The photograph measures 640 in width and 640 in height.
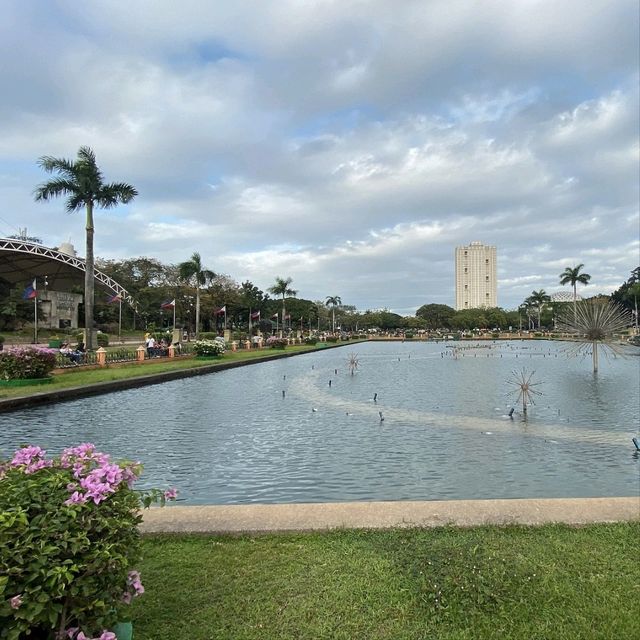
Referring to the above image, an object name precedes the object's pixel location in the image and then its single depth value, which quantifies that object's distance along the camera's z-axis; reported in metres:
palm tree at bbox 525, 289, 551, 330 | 120.56
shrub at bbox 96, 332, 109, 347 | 42.86
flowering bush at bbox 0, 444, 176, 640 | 1.92
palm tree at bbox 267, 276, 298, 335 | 72.56
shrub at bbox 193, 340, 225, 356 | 32.00
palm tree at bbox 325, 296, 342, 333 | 119.94
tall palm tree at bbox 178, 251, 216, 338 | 53.47
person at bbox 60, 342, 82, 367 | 22.98
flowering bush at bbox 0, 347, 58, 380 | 16.86
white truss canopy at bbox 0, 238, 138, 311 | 58.94
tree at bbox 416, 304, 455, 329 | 124.88
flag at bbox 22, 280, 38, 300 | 39.84
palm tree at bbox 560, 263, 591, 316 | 82.62
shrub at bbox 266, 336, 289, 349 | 47.47
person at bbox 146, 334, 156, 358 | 29.67
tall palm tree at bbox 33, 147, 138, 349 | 27.42
